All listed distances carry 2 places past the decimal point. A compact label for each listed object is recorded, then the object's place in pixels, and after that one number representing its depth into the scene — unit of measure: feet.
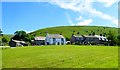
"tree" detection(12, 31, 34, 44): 219.22
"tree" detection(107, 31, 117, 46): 177.76
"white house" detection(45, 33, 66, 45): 216.93
